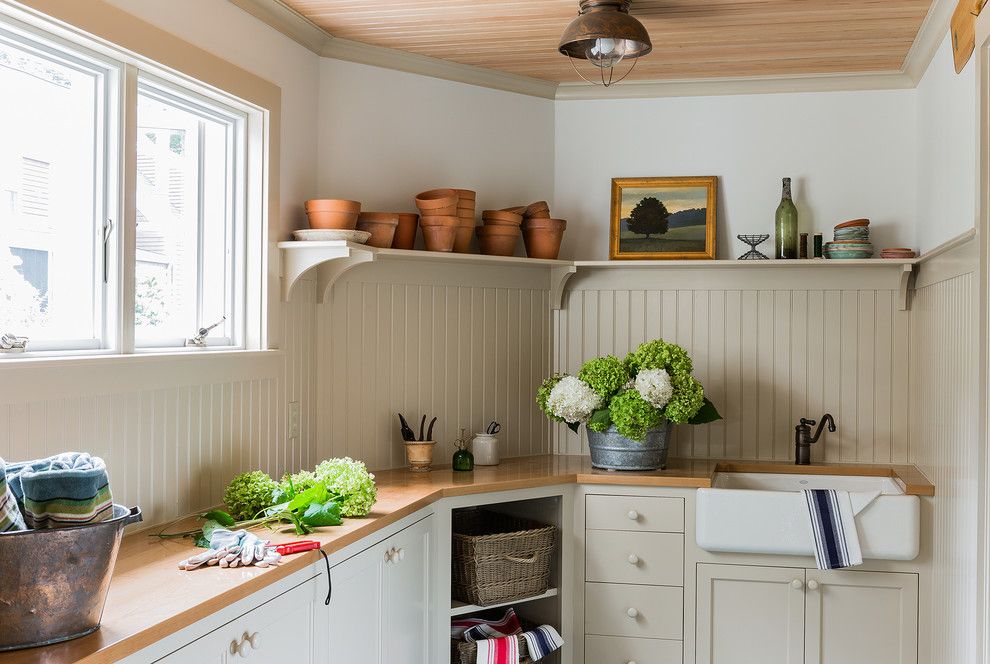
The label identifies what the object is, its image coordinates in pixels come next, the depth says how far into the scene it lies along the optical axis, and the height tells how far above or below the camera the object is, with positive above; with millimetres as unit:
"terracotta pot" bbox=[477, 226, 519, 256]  3545 +330
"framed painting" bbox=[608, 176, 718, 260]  3732 +436
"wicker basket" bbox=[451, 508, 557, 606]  3135 -785
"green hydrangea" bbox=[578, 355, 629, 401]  3330 -163
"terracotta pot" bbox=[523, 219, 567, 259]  3635 +351
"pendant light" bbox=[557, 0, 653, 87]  2639 +824
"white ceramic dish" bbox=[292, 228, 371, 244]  2971 +285
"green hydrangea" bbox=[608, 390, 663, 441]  3244 -293
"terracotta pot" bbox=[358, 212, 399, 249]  3211 +340
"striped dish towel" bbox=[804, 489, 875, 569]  3045 -627
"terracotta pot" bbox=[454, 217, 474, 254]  3461 +335
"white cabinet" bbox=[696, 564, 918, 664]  3127 -938
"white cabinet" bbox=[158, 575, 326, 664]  1783 -627
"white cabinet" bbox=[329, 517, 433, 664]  2365 -744
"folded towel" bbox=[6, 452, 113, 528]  1521 -274
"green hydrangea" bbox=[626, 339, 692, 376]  3340 -102
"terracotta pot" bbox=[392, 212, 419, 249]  3348 +336
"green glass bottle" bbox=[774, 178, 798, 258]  3615 +387
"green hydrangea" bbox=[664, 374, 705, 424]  3277 -242
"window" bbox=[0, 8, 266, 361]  2062 +311
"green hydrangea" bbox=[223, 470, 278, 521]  2500 -447
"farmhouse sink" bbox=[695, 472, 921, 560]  3062 -620
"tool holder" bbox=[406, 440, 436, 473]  3381 -447
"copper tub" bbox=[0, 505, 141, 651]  1436 -396
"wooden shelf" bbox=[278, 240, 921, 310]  3209 +237
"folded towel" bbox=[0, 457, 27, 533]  1460 -289
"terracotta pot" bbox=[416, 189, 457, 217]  3336 +431
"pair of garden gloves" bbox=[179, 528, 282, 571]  2025 -492
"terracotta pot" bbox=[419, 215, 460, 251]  3344 +339
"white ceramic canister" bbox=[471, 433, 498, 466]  3539 -451
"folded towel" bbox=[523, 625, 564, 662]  3174 -1046
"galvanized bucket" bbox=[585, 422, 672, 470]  3342 -424
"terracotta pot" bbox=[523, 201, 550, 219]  3660 +448
